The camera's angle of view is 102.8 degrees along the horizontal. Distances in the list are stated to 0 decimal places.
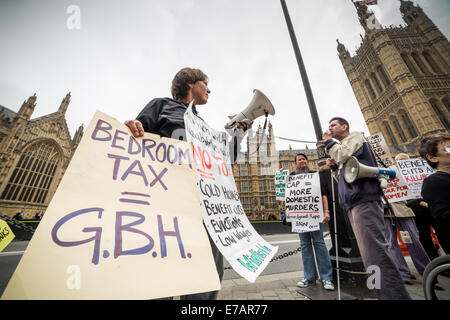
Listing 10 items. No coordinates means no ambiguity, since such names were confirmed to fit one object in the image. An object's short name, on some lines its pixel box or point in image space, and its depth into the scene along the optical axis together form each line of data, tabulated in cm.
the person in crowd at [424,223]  283
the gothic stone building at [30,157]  2142
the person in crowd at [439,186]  150
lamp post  260
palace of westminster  2202
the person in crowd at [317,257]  264
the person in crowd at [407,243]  281
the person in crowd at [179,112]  116
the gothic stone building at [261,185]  2919
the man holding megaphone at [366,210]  155
